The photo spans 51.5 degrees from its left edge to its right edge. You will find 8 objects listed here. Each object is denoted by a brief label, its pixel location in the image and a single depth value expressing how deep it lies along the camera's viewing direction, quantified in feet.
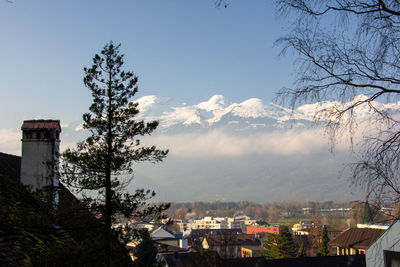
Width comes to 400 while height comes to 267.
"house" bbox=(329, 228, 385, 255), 83.15
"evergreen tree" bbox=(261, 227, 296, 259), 153.17
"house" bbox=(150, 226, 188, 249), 222.81
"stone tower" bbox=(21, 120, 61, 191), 36.65
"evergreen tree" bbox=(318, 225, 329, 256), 137.22
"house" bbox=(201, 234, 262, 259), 247.09
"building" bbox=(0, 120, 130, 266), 27.14
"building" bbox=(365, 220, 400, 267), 39.52
